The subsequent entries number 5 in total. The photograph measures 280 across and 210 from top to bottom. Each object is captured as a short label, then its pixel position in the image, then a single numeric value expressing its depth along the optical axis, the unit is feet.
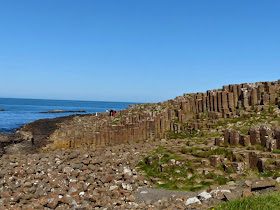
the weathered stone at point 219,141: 52.16
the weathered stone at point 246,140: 48.92
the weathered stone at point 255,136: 48.25
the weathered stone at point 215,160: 43.38
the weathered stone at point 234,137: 50.37
